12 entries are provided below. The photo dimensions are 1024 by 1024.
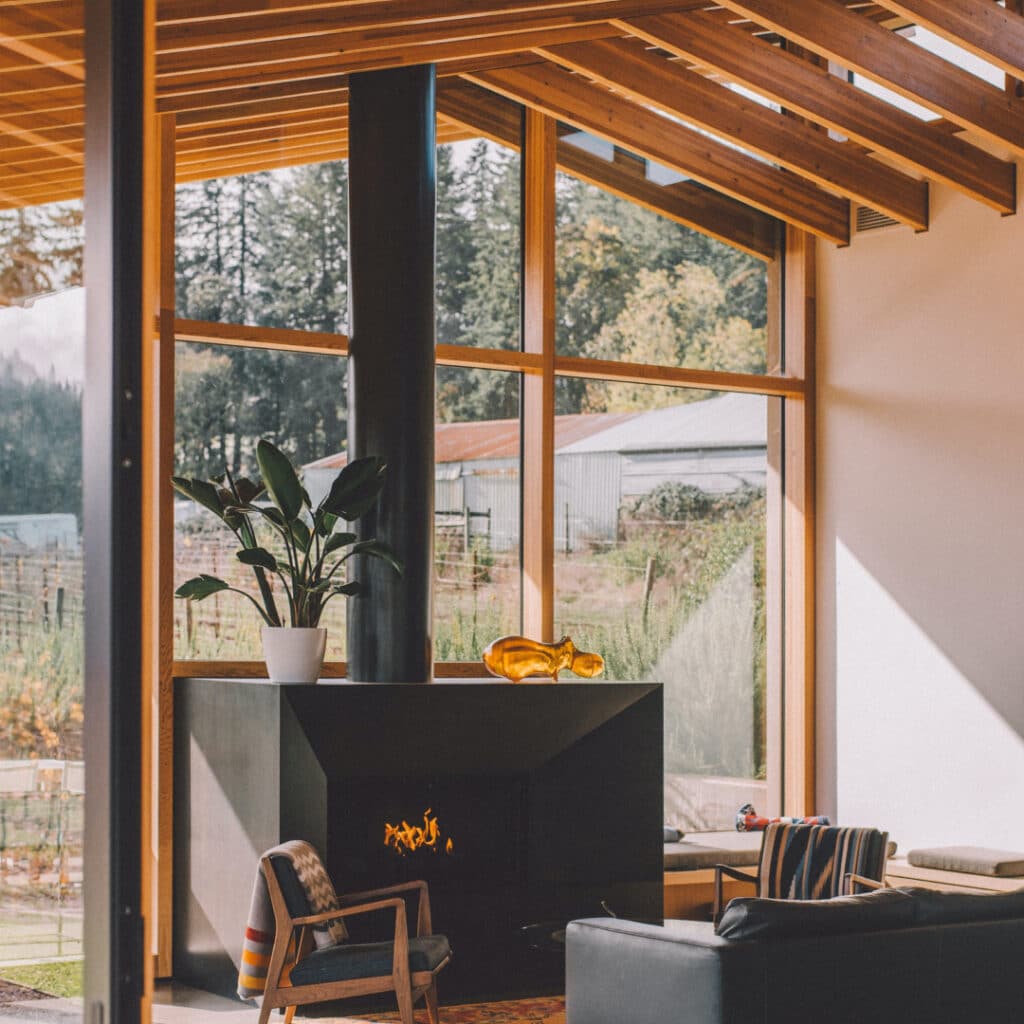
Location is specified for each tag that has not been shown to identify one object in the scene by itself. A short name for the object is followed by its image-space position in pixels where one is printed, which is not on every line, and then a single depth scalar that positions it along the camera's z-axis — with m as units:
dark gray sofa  3.91
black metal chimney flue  6.42
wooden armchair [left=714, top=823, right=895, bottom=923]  6.02
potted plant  6.16
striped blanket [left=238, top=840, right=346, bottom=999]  5.43
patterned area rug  5.96
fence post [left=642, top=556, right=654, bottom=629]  8.05
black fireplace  6.07
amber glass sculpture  6.88
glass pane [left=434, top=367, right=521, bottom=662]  7.41
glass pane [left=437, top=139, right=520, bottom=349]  7.51
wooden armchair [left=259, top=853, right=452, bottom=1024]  5.25
